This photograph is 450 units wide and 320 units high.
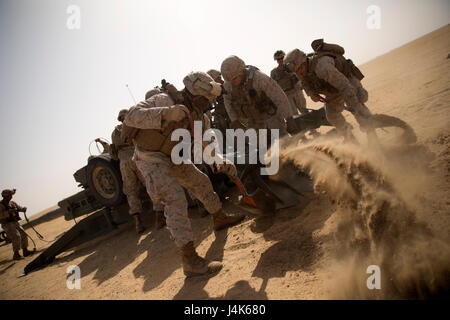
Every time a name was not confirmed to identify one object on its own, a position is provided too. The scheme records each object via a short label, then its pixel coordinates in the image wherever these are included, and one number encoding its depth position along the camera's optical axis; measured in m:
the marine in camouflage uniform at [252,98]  4.20
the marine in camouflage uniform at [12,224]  7.76
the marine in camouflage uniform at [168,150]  2.64
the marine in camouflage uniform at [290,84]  7.20
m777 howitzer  5.45
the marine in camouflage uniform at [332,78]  3.85
